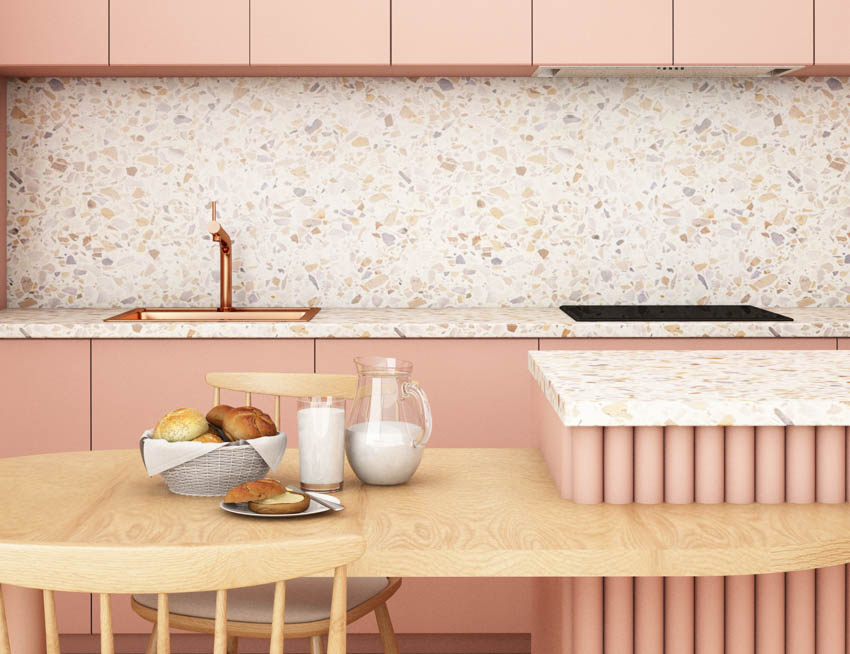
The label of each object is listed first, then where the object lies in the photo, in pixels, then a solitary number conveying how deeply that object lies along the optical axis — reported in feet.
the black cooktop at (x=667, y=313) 9.77
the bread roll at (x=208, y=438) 4.51
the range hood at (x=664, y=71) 10.36
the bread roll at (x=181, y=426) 4.52
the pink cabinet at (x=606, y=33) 10.09
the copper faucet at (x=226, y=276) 10.84
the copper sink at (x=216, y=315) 10.65
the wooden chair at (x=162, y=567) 2.95
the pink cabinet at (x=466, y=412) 9.12
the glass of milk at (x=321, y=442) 4.47
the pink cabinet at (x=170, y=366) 9.17
